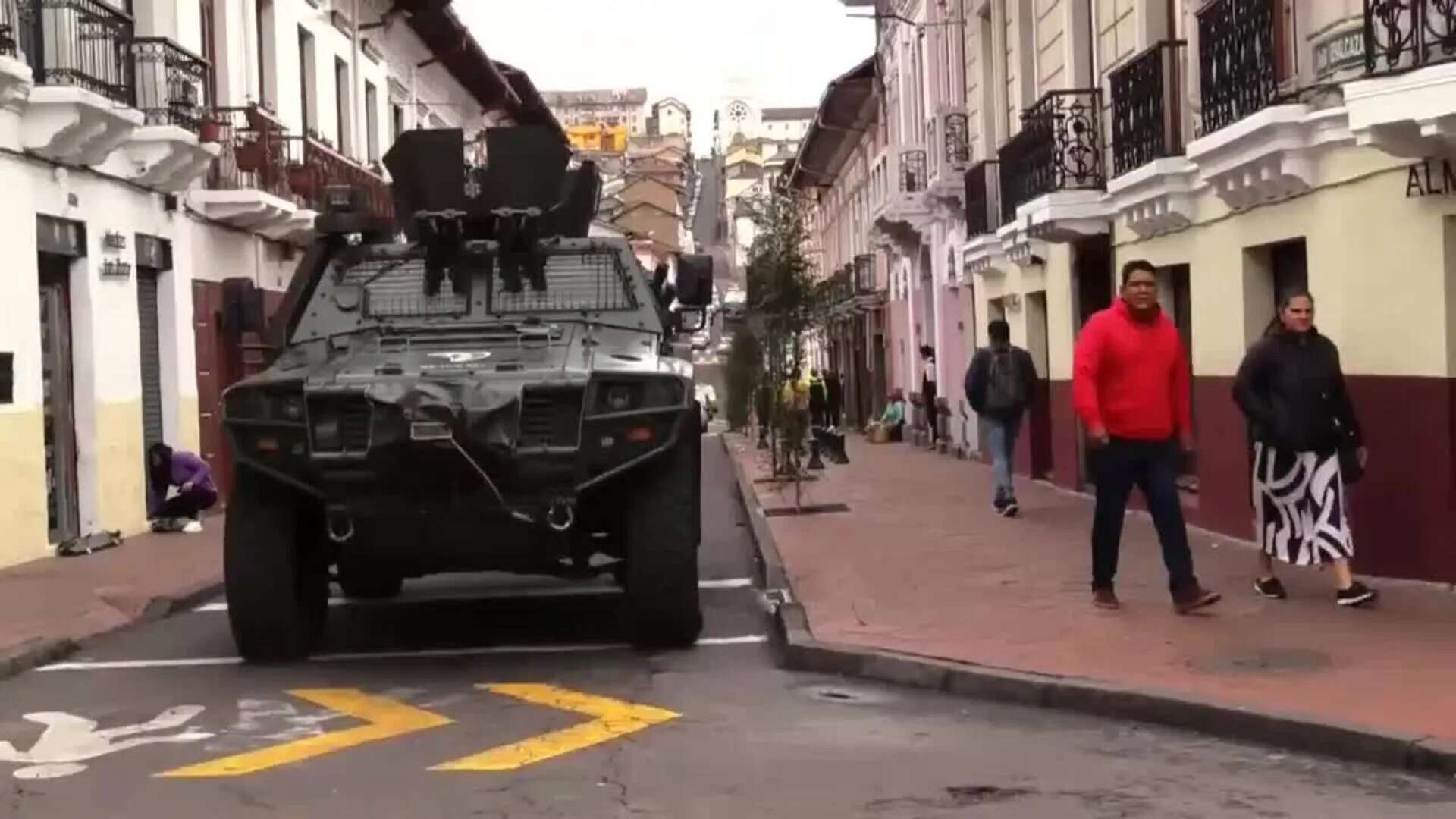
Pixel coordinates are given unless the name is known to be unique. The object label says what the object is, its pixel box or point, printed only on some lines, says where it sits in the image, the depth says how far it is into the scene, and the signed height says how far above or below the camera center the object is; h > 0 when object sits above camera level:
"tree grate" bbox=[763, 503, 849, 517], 17.52 -1.15
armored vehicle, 8.77 -0.06
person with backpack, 16.28 -0.09
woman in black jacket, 9.74 -0.30
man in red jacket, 9.84 -0.17
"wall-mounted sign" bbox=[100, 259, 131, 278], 17.34 +1.40
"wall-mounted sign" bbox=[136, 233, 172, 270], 18.47 +1.67
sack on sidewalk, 15.84 -1.12
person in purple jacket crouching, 18.25 -0.75
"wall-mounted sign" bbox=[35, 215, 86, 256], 15.90 +1.62
